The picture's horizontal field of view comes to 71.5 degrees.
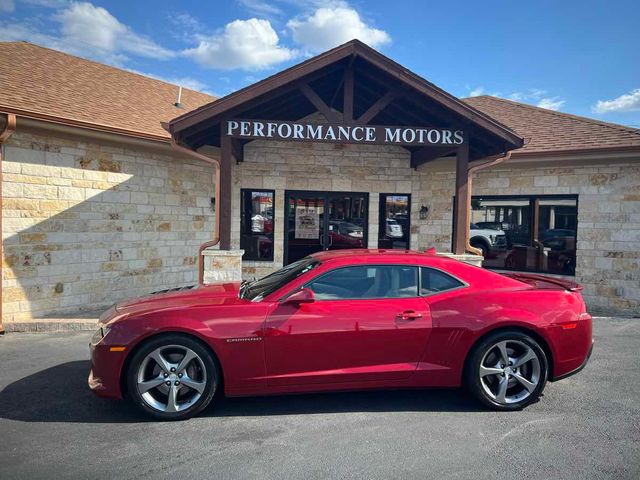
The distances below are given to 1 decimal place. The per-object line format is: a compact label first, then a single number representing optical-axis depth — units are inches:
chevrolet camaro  144.9
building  272.8
